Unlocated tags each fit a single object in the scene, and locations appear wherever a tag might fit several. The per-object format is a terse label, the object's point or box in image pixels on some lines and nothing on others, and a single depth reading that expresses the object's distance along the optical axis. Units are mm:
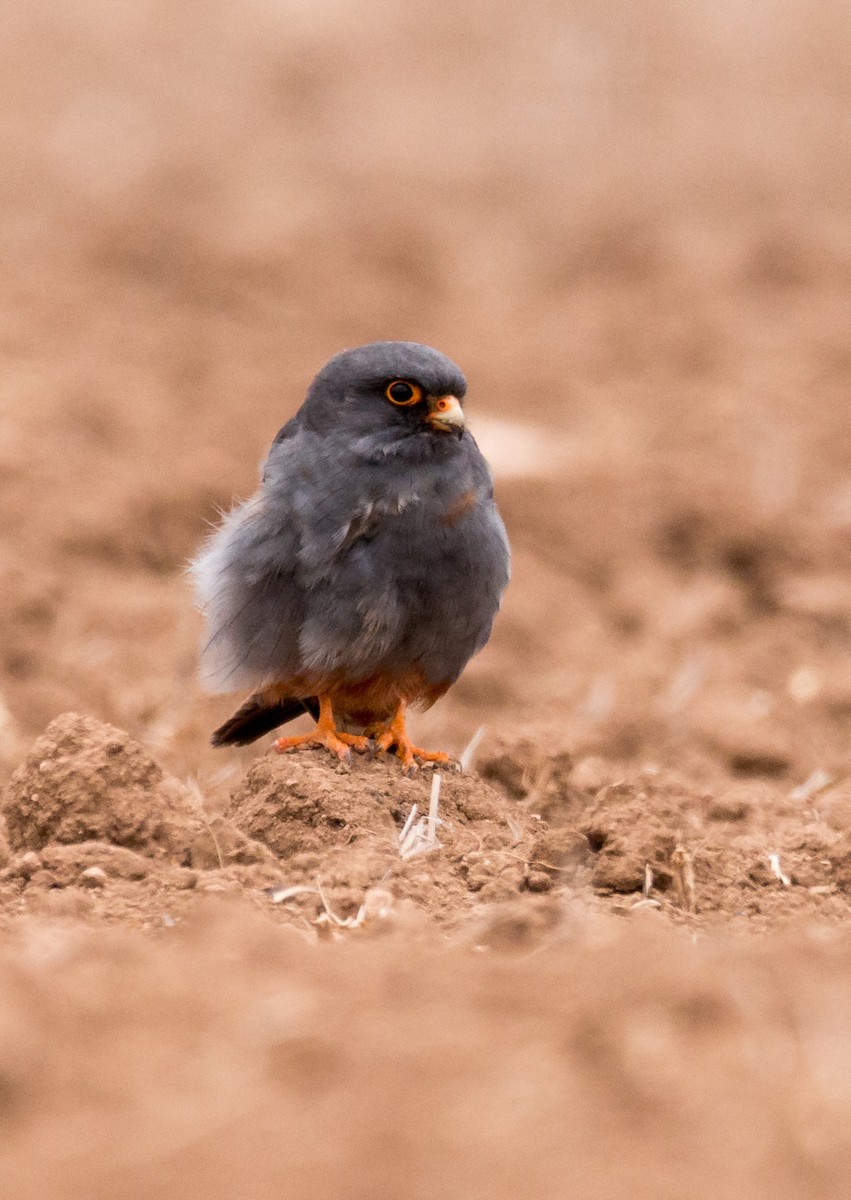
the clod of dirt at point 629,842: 9758
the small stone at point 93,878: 9367
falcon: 11586
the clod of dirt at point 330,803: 10398
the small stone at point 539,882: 9664
